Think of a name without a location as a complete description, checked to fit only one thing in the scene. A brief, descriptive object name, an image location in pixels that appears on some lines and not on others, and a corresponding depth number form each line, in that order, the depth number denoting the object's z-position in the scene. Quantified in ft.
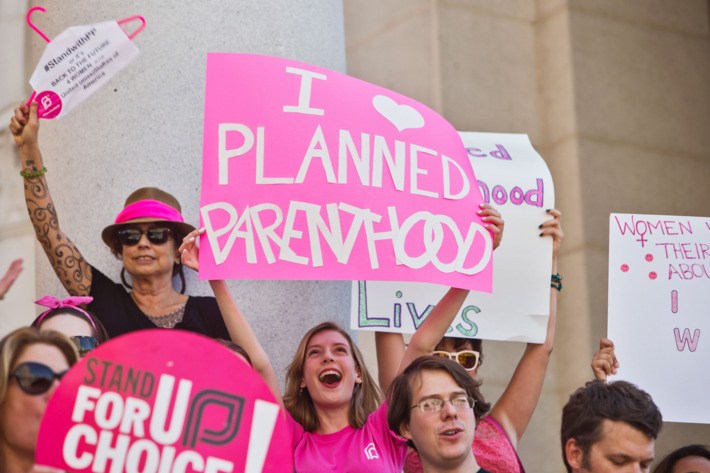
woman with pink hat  38.58
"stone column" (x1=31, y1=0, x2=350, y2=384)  41.65
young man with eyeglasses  32.78
